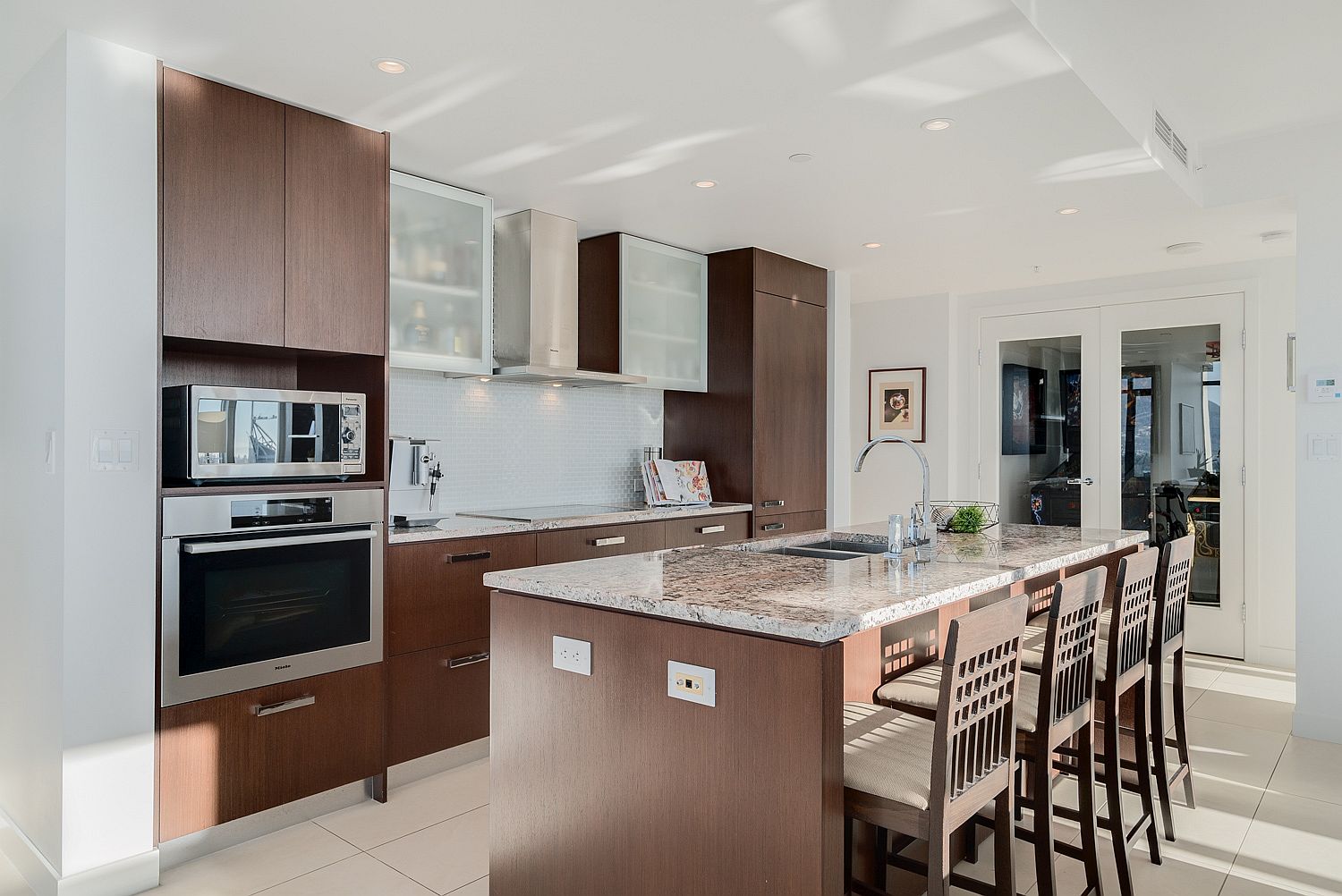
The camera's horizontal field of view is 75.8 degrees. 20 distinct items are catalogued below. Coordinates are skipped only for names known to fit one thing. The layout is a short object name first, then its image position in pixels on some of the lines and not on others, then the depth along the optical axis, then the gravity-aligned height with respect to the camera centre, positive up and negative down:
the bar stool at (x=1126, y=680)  2.44 -0.69
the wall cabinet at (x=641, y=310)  4.56 +0.74
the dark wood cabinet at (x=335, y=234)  2.92 +0.74
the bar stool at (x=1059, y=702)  2.10 -0.67
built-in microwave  2.65 +0.03
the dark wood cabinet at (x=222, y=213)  2.62 +0.73
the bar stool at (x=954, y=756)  1.64 -0.65
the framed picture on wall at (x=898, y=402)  6.52 +0.34
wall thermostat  3.79 +0.27
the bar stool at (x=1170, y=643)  2.78 -0.66
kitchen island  1.65 -0.59
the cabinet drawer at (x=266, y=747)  2.61 -0.99
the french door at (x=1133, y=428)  5.30 +0.13
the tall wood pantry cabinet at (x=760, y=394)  4.87 +0.31
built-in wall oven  2.62 -0.47
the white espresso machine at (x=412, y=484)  3.61 -0.17
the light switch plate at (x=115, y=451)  2.45 -0.02
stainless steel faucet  2.60 -0.26
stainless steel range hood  4.02 +0.70
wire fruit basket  3.35 -0.26
